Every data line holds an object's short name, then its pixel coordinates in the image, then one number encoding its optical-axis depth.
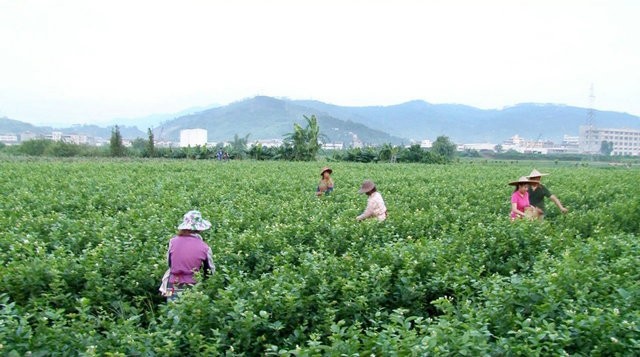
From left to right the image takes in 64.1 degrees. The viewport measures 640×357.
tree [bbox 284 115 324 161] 49.69
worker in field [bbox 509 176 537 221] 8.80
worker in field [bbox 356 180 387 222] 8.55
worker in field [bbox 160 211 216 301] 5.13
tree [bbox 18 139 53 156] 59.83
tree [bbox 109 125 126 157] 52.72
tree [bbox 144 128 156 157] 52.41
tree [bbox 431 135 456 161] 71.44
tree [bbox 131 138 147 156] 57.91
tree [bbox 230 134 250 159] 52.72
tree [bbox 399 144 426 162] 52.34
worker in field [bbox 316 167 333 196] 12.15
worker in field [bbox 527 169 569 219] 9.17
